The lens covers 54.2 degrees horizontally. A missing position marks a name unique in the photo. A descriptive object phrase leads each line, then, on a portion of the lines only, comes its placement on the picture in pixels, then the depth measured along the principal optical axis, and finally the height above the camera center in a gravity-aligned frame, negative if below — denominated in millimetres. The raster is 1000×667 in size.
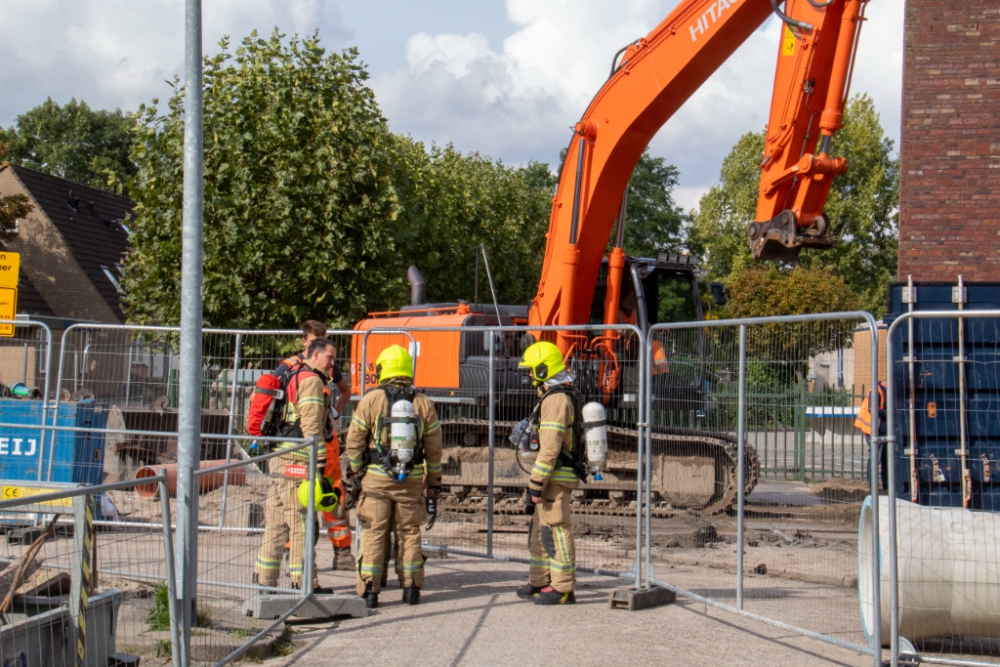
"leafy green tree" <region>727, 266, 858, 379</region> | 36781 +4337
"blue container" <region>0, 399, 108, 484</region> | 9703 -622
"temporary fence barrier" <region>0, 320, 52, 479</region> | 10570 +169
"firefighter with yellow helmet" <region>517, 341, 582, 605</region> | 7176 -610
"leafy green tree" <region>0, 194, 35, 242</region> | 27469 +5117
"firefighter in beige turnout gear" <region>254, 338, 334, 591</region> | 6914 -751
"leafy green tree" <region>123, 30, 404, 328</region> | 17484 +3628
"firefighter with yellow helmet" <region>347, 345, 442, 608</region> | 7145 -512
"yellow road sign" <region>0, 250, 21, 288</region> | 10484 +1332
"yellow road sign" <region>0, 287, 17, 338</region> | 10516 +945
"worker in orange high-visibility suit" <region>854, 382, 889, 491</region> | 7826 -105
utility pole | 5117 +516
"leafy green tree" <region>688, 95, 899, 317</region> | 47656 +9846
